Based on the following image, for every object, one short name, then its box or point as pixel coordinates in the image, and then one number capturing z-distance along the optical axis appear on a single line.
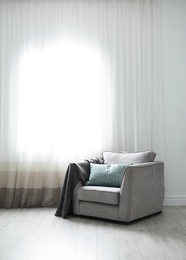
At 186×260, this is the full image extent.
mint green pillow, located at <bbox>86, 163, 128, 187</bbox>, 3.84
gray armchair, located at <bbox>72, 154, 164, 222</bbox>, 3.57
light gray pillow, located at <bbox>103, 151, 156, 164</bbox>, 4.07
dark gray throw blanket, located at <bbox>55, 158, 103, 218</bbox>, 3.93
